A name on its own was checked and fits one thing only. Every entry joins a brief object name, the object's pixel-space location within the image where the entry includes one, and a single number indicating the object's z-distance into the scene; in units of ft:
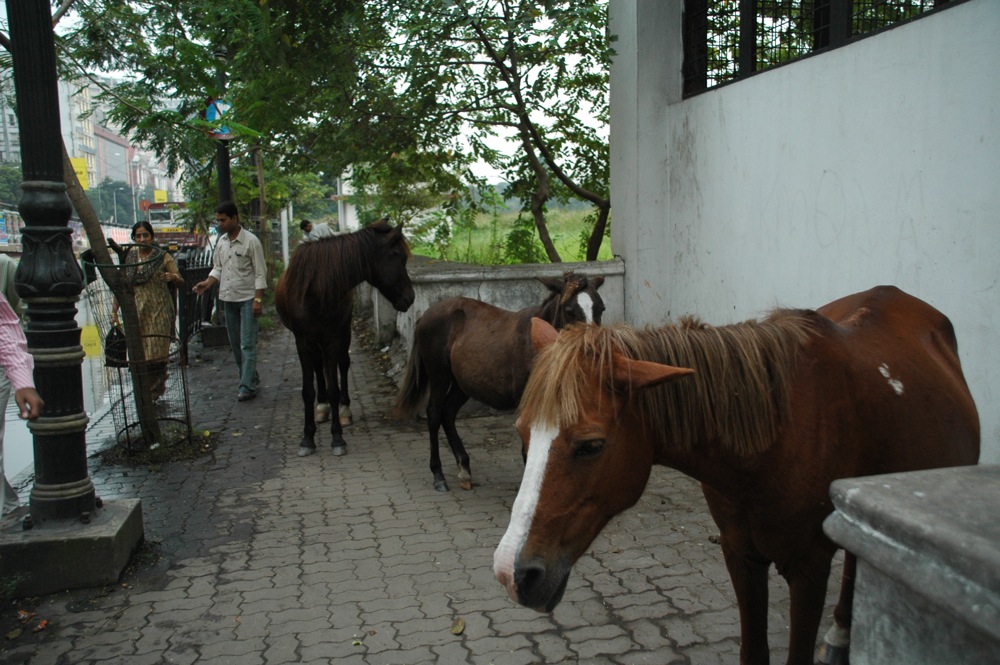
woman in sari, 20.13
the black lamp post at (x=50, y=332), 12.67
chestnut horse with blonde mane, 6.63
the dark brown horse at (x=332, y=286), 22.08
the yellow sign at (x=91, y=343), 40.93
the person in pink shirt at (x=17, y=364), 10.81
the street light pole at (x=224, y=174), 36.23
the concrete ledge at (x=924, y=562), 3.21
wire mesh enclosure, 19.49
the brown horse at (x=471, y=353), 16.37
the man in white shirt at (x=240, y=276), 26.91
